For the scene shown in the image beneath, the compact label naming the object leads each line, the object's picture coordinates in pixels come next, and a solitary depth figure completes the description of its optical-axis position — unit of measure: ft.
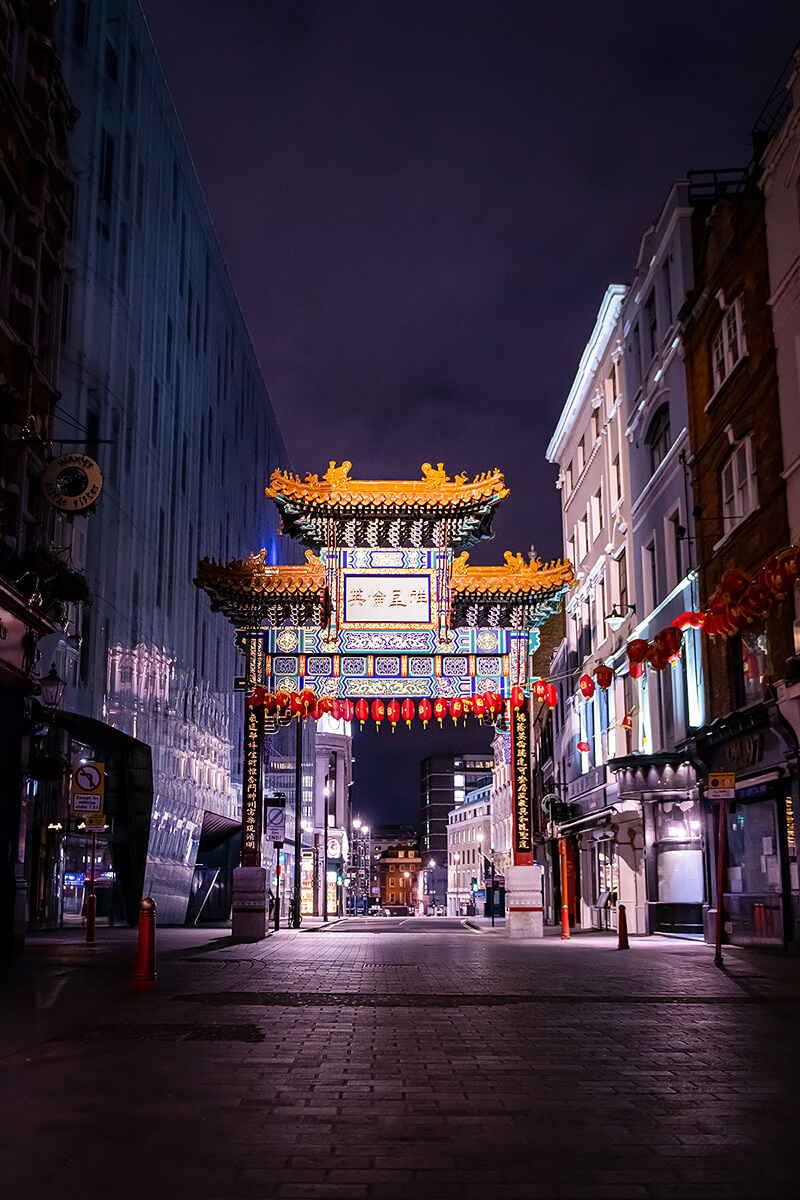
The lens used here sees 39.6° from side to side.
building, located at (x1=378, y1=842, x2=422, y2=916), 638.94
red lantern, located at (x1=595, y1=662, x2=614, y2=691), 91.35
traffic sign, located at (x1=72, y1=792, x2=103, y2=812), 79.05
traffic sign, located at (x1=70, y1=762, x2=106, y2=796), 80.23
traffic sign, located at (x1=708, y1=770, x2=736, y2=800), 62.34
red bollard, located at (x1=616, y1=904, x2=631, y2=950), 80.87
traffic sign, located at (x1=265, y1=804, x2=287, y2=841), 197.98
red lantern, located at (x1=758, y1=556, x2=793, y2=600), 60.08
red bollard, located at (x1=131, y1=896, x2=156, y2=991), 48.42
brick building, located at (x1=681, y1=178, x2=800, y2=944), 74.84
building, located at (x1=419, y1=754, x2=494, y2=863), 599.57
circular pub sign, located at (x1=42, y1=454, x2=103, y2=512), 74.79
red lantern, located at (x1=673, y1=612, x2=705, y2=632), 73.72
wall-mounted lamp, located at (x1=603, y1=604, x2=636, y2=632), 105.19
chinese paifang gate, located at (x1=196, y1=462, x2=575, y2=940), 102.17
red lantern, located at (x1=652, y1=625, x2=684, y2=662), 76.48
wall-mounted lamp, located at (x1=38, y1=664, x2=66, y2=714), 74.18
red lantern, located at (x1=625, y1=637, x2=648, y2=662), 79.56
